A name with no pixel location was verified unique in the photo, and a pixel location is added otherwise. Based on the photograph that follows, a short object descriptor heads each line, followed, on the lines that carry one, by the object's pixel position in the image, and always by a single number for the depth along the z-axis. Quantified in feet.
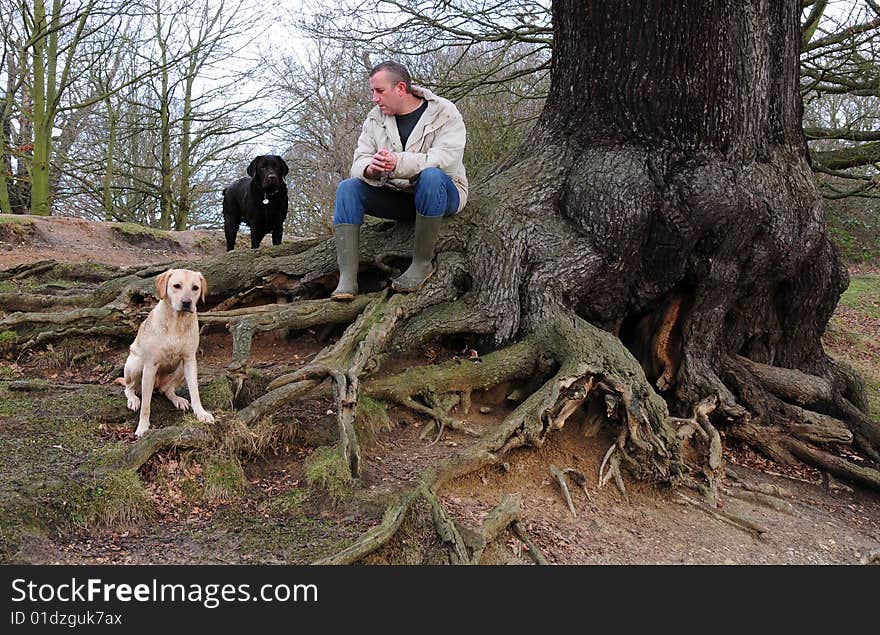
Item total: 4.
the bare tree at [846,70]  25.52
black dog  24.84
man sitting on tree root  15.23
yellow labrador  12.68
